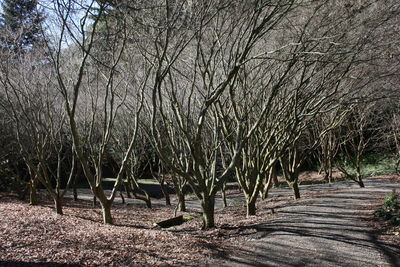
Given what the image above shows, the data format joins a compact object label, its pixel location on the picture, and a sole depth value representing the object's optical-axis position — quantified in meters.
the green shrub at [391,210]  7.50
